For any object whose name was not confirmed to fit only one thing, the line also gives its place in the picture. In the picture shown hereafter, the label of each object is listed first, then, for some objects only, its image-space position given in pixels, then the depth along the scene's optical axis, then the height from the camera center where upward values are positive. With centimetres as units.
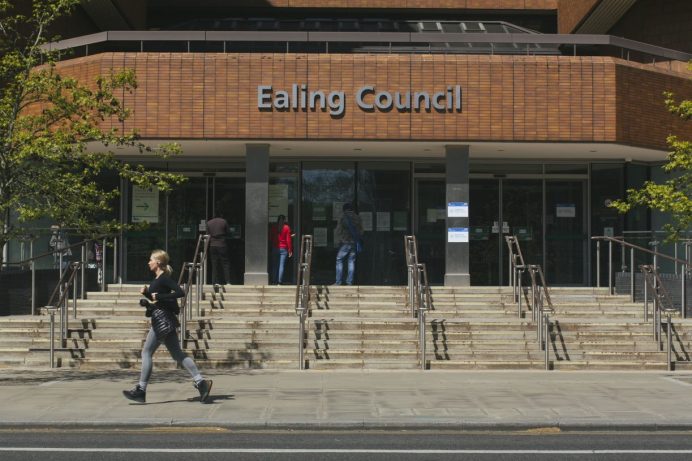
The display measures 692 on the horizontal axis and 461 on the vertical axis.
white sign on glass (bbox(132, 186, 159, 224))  2262 +99
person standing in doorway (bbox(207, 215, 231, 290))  1967 +4
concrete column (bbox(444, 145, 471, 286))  2017 +93
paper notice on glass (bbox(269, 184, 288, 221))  2244 +109
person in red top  2067 +7
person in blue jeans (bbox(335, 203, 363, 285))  1984 +18
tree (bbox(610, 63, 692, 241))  1519 +89
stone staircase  1528 -155
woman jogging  1096 -96
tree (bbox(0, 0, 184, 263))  1288 +137
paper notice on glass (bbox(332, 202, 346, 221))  2252 +86
